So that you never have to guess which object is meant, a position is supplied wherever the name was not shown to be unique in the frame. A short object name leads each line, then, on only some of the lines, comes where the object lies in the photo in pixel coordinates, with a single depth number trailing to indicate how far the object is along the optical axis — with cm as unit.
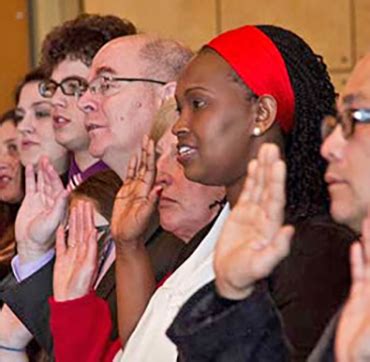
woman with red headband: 427
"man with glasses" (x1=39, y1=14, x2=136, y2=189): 679
